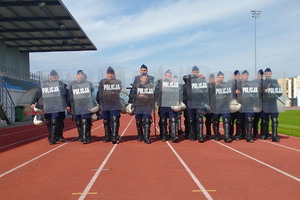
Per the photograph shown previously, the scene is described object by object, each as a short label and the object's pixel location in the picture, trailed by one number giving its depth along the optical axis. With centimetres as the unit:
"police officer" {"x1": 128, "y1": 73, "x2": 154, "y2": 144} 990
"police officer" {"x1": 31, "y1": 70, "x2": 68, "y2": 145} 1004
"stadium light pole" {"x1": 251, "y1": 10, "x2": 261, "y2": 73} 5567
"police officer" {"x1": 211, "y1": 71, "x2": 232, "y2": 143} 1016
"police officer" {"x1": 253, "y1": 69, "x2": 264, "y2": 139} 1052
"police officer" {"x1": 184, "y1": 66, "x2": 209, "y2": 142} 1005
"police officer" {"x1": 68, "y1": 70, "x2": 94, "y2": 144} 1004
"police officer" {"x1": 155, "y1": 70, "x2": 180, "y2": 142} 1001
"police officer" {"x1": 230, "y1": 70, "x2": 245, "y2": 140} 1041
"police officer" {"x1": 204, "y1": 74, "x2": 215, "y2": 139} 1121
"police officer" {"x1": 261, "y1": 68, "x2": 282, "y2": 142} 1022
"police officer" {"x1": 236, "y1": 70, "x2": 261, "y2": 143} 1024
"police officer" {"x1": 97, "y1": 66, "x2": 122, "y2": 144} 993
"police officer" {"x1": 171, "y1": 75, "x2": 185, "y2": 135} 1260
